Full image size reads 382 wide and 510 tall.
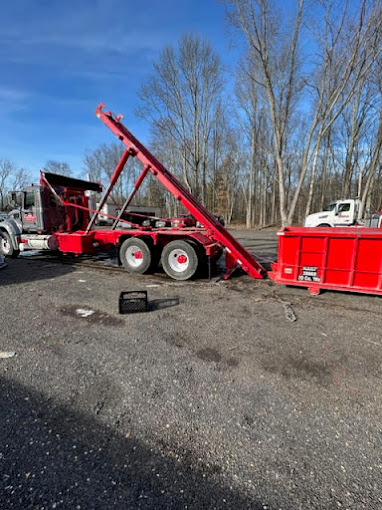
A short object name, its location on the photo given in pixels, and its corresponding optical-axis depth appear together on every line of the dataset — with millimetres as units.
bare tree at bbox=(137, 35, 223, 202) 19594
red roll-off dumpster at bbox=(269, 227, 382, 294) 5004
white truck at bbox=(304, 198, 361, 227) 16156
